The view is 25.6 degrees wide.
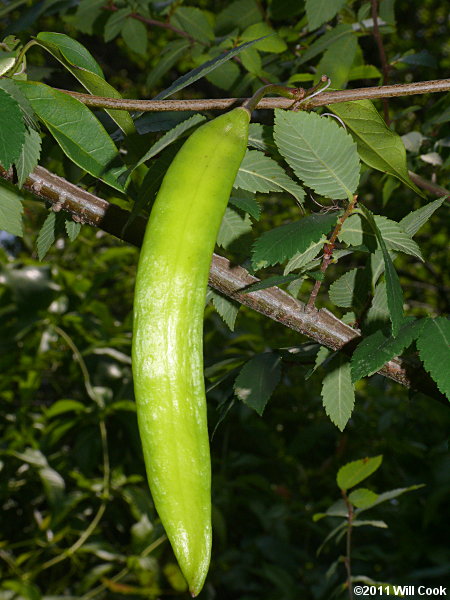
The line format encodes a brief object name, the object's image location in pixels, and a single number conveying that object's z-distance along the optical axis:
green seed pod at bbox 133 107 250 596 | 0.24
